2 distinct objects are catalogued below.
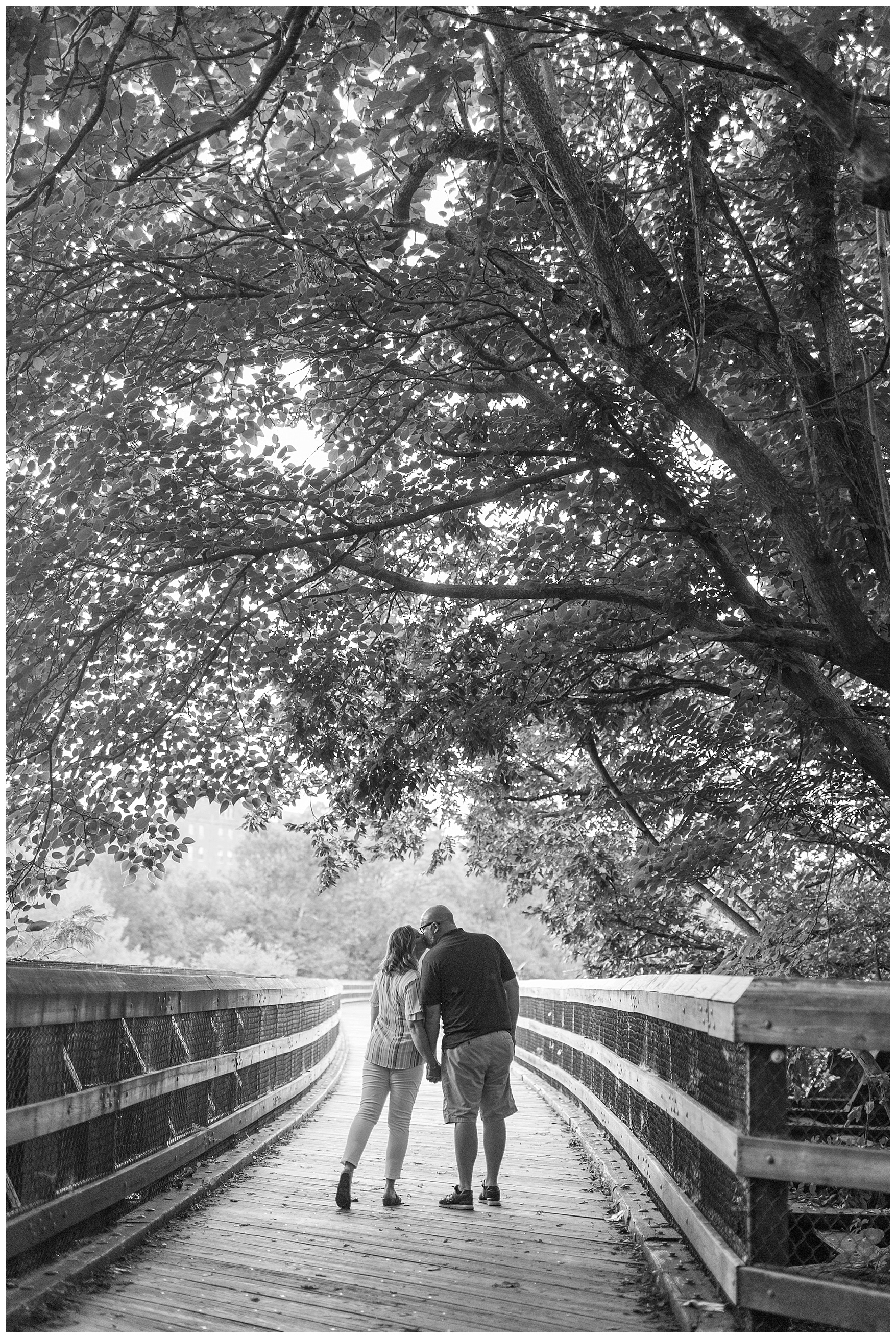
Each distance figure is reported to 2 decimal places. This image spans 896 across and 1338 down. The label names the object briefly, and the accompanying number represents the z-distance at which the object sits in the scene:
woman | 6.49
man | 6.46
